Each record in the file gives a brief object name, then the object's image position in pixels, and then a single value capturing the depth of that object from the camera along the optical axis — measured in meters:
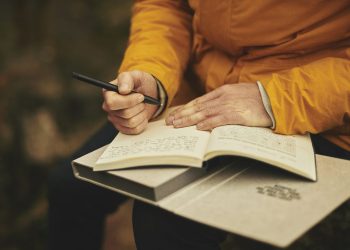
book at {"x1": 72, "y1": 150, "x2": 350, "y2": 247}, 0.87
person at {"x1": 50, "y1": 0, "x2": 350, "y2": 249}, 1.18
